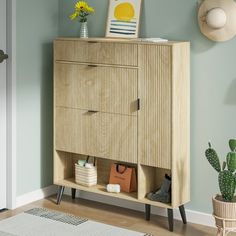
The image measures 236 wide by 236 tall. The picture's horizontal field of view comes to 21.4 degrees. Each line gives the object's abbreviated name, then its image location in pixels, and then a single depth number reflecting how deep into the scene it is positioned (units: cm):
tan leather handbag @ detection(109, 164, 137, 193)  453
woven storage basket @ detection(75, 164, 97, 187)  465
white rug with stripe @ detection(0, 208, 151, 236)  413
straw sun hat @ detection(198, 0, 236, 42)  398
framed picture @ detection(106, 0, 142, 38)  448
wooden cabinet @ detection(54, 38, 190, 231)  414
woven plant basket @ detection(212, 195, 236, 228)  384
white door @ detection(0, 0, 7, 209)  451
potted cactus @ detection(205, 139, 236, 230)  383
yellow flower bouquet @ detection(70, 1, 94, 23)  460
